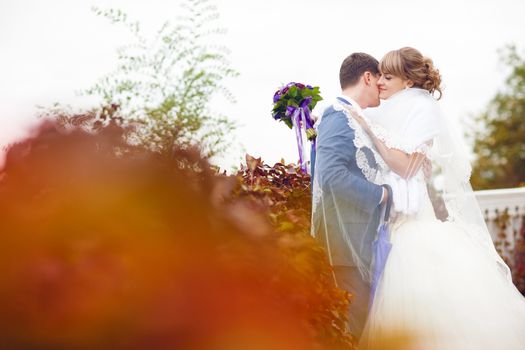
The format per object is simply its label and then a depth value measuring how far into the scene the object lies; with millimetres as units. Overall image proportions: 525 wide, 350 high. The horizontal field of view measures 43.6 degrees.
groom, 3318
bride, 3205
